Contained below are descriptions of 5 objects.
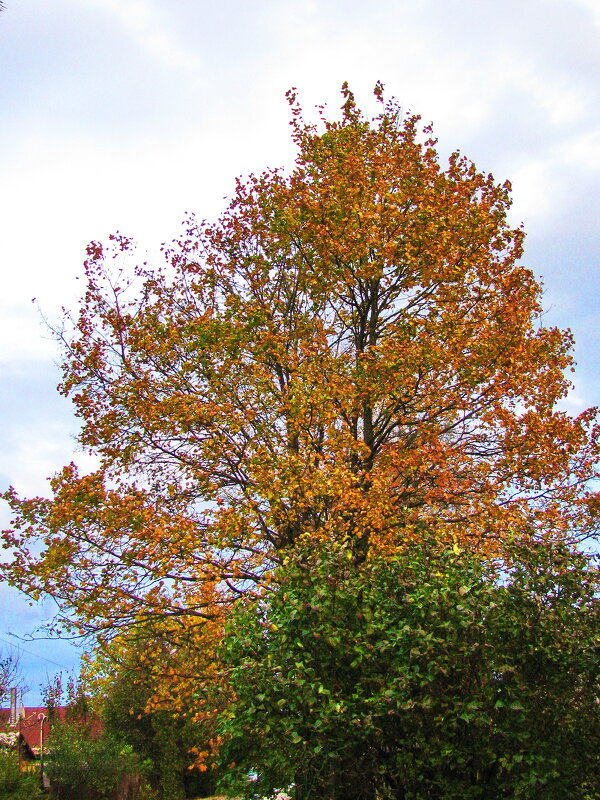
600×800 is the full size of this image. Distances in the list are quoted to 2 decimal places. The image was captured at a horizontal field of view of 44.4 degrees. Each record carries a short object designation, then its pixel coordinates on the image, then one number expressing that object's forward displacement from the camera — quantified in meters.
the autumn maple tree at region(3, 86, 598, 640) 12.16
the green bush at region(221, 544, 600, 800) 7.57
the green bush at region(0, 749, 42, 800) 17.31
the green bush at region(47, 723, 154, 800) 21.58
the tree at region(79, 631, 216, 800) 24.50
